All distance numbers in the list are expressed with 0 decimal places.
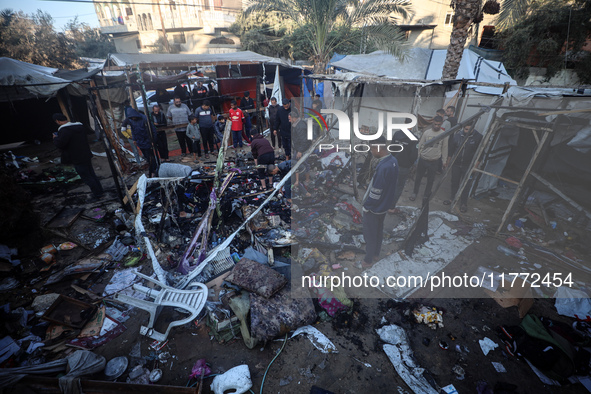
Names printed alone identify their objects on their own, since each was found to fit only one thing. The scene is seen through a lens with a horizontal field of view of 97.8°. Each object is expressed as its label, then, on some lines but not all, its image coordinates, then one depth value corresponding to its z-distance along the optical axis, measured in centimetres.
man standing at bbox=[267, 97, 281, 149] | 923
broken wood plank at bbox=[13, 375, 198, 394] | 257
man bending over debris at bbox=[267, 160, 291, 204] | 608
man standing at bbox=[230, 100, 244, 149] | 959
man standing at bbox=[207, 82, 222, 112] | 1153
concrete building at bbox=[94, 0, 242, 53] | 2845
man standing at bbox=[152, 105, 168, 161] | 852
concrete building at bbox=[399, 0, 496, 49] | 1892
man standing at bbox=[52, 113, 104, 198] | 573
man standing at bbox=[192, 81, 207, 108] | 1119
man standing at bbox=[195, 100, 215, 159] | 874
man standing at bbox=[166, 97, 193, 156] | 885
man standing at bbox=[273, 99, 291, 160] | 819
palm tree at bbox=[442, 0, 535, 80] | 675
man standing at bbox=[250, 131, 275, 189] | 655
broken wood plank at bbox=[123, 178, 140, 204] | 518
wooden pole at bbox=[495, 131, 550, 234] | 466
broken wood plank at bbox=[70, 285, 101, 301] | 391
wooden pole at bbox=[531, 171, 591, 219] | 486
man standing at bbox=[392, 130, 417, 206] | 629
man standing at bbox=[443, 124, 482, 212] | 607
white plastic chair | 314
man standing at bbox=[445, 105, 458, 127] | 682
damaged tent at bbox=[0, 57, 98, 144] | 763
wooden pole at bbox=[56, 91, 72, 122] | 924
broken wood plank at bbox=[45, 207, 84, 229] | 536
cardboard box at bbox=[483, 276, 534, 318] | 362
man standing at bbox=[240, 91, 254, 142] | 1103
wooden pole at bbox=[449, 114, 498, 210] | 535
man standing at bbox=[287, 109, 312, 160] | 732
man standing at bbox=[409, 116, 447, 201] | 589
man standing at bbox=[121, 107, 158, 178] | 720
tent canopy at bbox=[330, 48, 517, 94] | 913
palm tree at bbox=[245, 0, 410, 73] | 934
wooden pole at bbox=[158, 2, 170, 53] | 2731
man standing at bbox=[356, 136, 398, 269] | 392
